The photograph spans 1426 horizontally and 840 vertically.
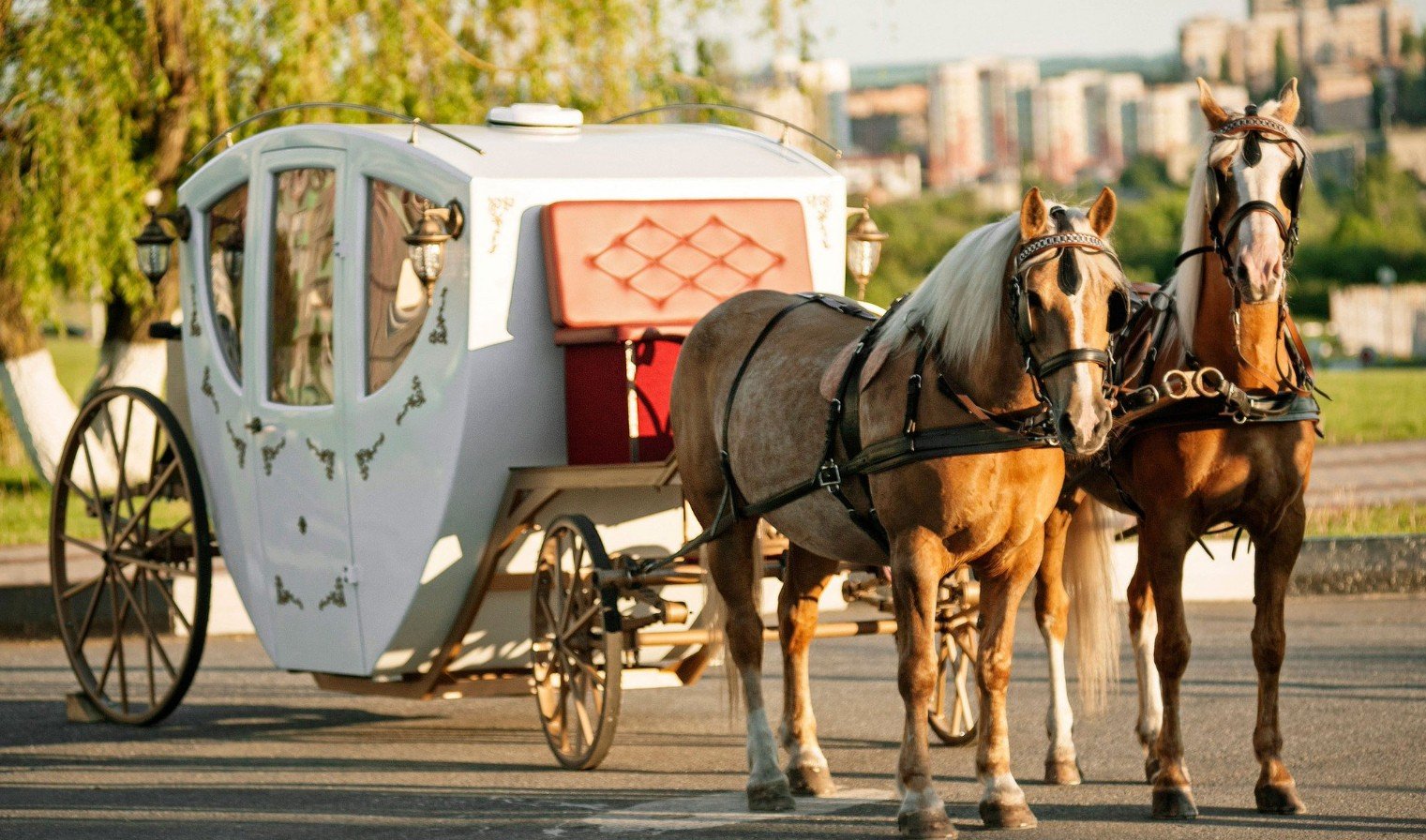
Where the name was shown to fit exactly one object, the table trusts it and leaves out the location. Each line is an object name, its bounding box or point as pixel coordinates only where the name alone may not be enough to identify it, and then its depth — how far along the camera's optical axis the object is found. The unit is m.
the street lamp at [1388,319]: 163.62
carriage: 14.77
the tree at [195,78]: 28.86
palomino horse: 10.93
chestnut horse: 11.85
